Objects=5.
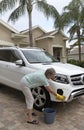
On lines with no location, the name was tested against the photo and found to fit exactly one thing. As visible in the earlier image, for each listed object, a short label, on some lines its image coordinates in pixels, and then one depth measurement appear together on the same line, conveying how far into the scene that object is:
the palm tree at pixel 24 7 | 8.22
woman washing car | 2.31
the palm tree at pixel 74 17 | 10.85
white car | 2.61
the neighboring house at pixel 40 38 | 8.77
